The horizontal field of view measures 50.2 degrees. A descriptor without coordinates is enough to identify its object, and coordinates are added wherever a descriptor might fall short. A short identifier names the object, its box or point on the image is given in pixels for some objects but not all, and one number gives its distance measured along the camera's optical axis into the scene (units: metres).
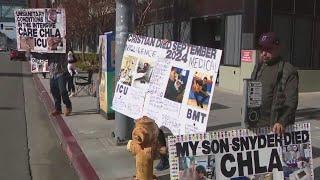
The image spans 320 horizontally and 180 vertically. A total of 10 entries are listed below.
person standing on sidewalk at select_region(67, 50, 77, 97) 9.90
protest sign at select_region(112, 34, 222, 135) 3.88
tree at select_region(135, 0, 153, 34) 13.51
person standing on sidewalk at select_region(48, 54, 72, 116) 7.30
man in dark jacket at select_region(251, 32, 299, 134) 3.32
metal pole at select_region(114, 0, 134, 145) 5.35
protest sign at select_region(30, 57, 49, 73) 8.56
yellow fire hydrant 3.76
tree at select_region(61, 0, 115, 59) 15.22
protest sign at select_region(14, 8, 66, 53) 8.05
